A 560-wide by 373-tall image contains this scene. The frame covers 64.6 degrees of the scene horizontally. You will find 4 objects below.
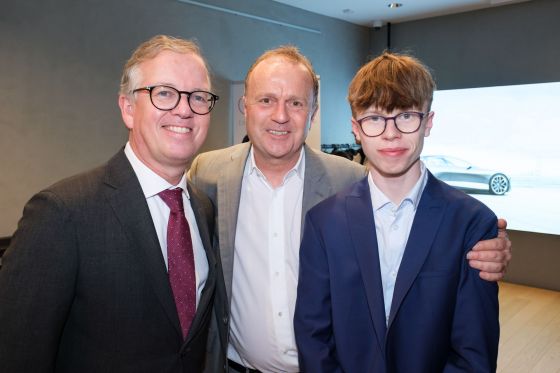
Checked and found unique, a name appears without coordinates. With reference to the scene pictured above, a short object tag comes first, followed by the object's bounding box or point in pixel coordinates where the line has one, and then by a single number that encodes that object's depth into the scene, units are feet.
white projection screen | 17.12
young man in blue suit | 4.32
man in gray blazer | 5.68
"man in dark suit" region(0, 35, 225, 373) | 3.61
